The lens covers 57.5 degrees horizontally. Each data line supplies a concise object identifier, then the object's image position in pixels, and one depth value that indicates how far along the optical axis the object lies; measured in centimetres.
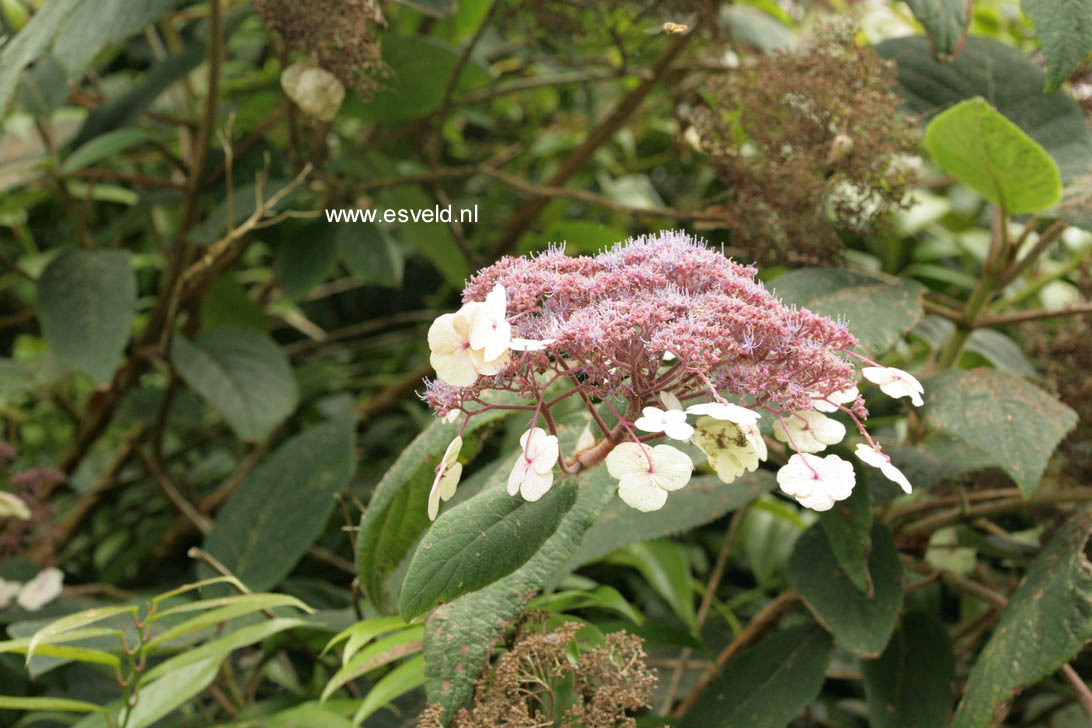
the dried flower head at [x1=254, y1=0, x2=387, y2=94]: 88
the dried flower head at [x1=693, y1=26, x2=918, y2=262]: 89
